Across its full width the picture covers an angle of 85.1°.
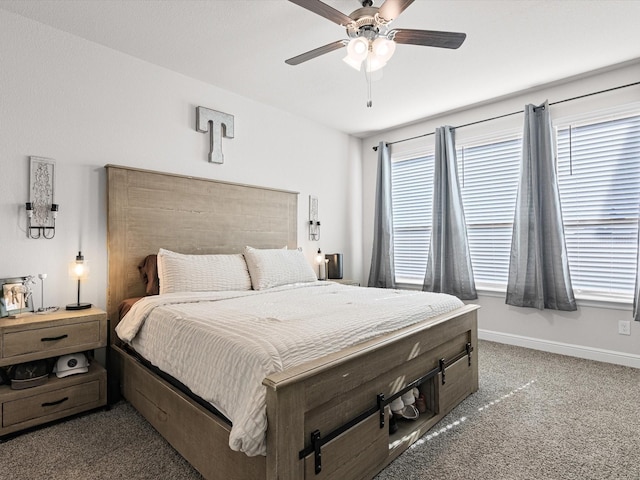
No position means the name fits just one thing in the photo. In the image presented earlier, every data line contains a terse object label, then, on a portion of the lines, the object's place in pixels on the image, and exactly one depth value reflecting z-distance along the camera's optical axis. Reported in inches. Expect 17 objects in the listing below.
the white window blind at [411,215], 175.0
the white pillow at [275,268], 117.1
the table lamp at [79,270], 95.9
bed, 50.8
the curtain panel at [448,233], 155.3
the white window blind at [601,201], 121.0
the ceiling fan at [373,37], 75.8
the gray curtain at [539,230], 129.8
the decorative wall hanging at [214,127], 128.8
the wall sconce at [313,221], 172.6
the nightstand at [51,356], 76.8
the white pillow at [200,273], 101.2
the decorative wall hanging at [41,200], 93.8
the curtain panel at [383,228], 182.5
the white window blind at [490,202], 148.0
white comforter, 51.0
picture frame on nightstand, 84.3
